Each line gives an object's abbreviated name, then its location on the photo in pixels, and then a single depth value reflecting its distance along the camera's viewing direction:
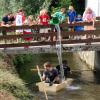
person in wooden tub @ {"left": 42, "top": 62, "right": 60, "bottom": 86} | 11.76
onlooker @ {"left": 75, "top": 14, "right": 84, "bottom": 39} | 12.68
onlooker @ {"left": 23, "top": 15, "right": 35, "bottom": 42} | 12.24
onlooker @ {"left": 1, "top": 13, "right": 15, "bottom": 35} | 12.09
